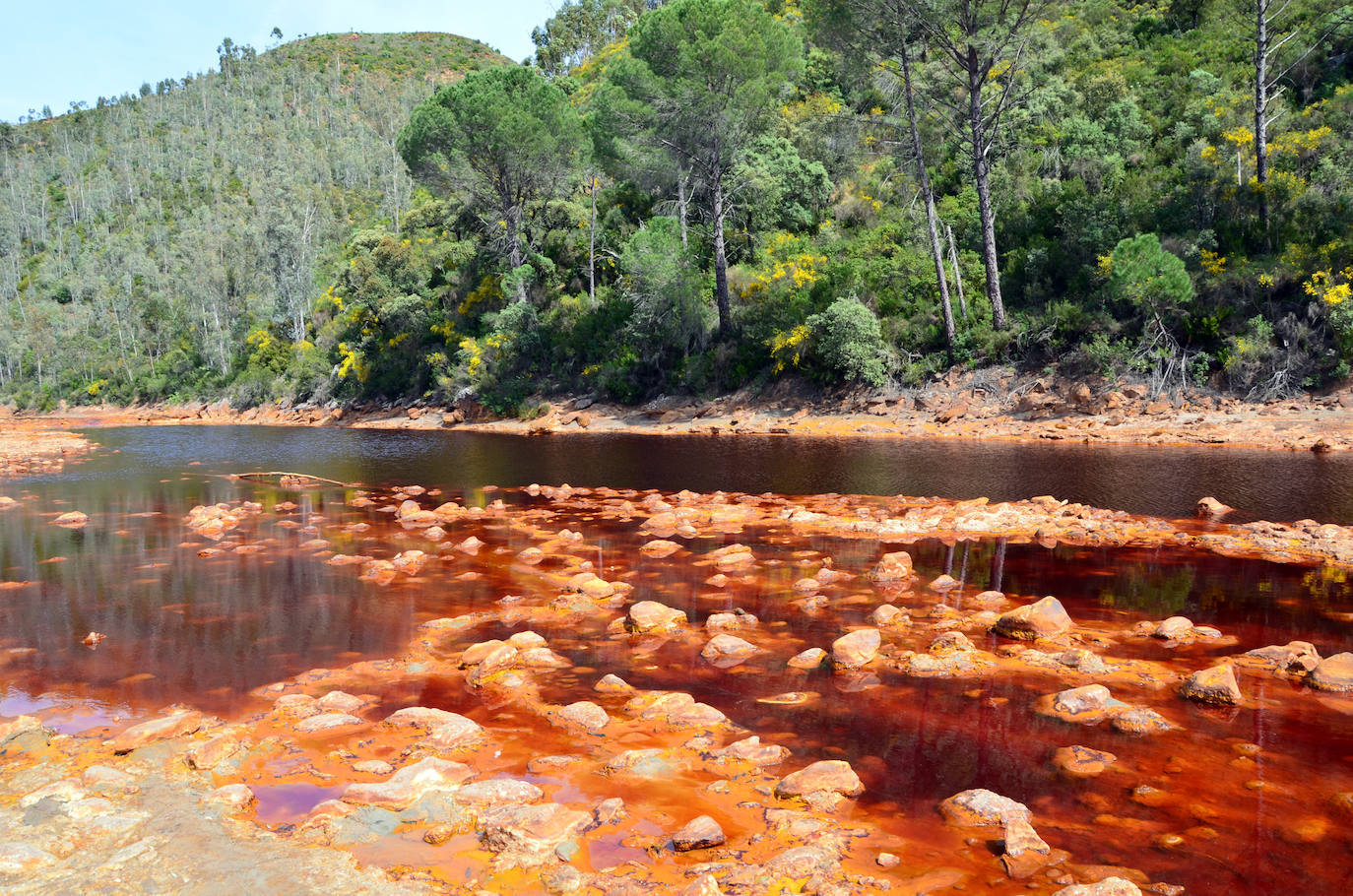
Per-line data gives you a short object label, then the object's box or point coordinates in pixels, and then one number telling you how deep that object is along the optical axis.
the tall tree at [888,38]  34.19
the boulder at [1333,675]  7.97
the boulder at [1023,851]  5.19
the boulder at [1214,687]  7.67
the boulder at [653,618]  10.53
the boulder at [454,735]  7.17
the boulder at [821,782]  6.16
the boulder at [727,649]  9.45
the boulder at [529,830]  5.40
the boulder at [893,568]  12.59
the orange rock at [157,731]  7.10
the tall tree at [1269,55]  29.55
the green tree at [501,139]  45.94
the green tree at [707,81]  37.31
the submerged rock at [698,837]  5.42
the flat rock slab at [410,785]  6.09
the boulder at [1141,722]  7.19
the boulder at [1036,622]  9.71
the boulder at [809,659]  9.02
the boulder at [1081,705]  7.51
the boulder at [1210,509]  16.20
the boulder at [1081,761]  6.51
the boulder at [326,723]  7.53
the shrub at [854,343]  34.53
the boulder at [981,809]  5.74
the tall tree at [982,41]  31.98
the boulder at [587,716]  7.53
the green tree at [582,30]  106.06
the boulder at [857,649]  8.91
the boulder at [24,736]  7.12
